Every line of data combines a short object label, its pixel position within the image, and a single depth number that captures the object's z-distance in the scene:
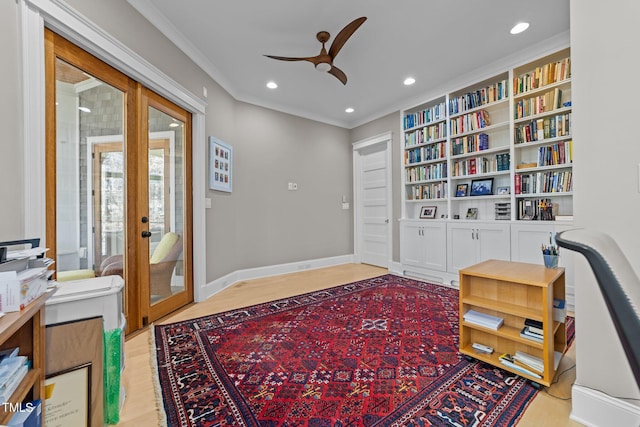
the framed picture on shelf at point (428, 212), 4.14
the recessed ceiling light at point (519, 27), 2.58
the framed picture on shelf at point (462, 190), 3.72
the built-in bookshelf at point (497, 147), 2.88
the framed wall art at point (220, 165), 3.32
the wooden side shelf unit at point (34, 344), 1.02
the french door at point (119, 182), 1.80
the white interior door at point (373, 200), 4.77
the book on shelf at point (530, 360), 1.54
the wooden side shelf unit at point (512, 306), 1.52
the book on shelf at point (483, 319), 1.71
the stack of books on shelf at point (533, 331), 1.53
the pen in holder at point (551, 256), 1.84
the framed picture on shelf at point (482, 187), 3.47
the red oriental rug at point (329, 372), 1.36
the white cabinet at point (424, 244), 3.77
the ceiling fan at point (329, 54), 2.35
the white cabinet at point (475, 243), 3.15
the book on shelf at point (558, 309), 1.77
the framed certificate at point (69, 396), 1.14
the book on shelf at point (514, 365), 1.54
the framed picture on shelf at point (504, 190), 3.30
